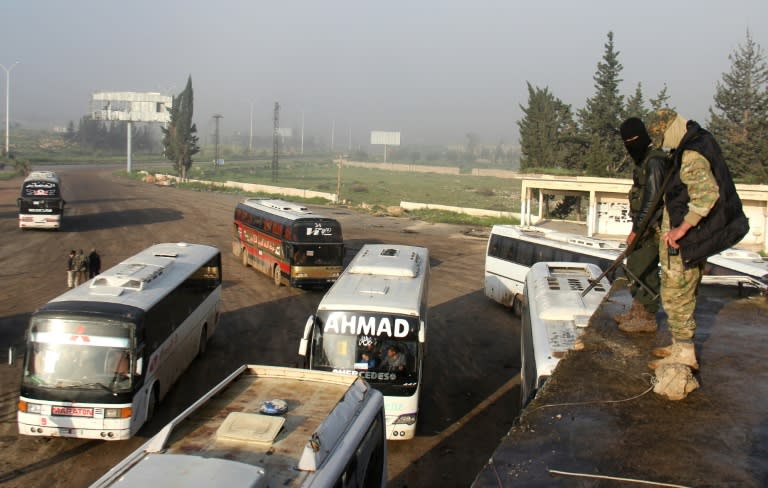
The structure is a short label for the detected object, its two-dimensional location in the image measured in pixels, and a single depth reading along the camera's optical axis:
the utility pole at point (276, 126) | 84.81
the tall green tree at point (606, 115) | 48.06
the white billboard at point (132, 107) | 97.69
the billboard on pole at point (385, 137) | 154.50
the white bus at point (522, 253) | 21.52
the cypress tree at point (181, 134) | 89.94
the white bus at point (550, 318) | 10.11
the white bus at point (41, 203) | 37.09
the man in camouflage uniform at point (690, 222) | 5.28
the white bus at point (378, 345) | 11.83
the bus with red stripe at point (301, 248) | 25.38
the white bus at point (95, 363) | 11.00
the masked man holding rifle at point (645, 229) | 6.47
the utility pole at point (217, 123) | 97.21
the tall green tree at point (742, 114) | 48.28
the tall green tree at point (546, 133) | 52.06
